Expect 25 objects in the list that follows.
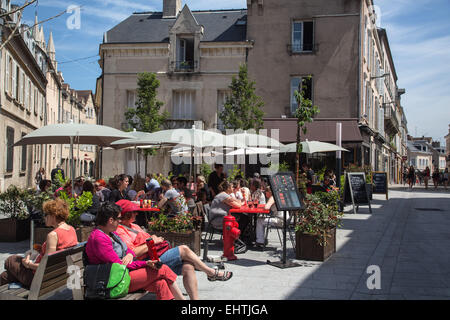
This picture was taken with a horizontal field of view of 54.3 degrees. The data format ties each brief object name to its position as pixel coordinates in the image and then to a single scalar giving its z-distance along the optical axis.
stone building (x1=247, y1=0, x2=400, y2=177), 21.58
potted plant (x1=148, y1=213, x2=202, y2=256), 6.67
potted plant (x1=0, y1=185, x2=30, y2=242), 8.14
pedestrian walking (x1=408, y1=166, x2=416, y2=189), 29.22
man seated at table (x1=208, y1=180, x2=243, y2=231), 7.47
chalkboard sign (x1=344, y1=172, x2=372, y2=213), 13.23
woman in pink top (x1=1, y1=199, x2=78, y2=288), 4.12
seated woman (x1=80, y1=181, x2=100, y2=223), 7.28
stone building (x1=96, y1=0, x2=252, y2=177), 22.78
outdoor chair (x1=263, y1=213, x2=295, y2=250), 7.52
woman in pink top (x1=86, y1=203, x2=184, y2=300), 3.96
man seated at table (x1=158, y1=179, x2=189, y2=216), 7.38
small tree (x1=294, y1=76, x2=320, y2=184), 9.47
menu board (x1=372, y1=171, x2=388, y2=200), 17.70
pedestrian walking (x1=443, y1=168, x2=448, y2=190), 28.62
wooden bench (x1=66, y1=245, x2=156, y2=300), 3.88
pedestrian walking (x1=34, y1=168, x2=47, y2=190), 21.19
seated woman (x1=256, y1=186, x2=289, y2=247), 7.75
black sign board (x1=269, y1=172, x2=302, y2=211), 6.39
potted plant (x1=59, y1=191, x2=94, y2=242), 7.15
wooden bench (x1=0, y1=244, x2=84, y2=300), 3.65
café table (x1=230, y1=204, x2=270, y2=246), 7.40
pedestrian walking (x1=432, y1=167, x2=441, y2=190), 29.47
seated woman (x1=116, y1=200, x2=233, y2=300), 4.50
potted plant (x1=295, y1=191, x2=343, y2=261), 6.69
